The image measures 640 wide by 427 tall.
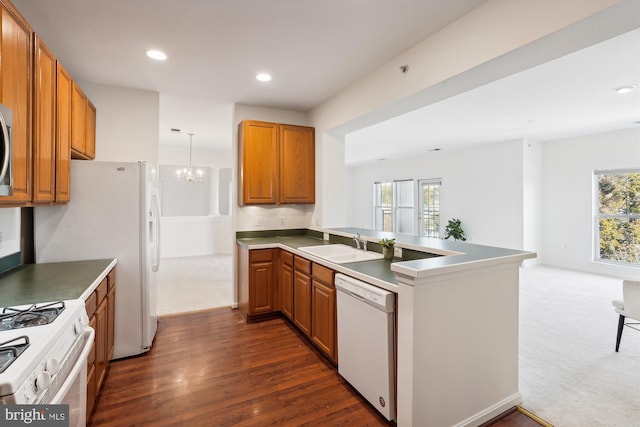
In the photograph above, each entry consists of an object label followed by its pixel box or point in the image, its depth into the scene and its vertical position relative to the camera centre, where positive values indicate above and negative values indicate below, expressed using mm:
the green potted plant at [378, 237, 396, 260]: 2594 -296
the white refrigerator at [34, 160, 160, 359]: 2498 -153
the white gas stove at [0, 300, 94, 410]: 943 -501
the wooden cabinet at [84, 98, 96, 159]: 2943 +843
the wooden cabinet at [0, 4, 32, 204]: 1538 +680
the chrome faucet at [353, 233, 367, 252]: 3086 -286
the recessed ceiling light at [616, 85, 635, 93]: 3471 +1481
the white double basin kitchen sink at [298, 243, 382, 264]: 2898 -395
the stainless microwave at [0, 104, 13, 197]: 1329 +277
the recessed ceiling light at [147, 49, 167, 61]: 2572 +1396
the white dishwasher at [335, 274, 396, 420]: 1830 -846
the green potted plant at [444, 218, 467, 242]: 7211 -408
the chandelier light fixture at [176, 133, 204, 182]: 7400 +1033
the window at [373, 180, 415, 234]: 9180 +258
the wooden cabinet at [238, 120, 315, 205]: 3818 +671
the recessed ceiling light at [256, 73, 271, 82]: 3066 +1423
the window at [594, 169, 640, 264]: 5516 -16
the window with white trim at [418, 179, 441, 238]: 8195 +192
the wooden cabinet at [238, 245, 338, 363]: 2535 -823
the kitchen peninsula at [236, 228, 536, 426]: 1657 -714
